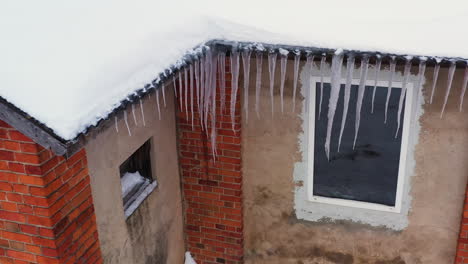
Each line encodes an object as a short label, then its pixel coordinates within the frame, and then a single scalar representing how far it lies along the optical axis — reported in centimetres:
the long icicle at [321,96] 439
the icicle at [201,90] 419
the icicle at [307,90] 446
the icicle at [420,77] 416
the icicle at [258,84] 449
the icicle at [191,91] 398
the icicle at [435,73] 335
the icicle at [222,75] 425
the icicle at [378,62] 346
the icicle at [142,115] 422
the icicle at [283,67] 367
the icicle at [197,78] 407
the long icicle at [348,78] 357
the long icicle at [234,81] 437
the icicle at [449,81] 337
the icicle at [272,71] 381
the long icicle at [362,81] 356
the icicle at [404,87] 347
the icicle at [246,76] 396
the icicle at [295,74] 372
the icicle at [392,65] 347
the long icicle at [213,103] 432
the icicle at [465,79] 364
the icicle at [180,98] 442
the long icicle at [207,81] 410
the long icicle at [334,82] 357
